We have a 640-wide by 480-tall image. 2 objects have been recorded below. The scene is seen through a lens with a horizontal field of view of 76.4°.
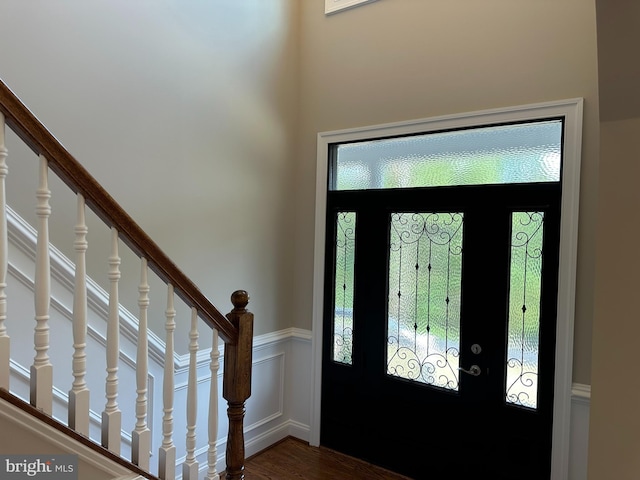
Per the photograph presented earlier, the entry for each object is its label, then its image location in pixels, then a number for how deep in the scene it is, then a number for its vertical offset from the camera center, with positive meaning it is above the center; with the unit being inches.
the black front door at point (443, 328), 94.1 -23.7
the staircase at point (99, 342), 44.3 -17.7
